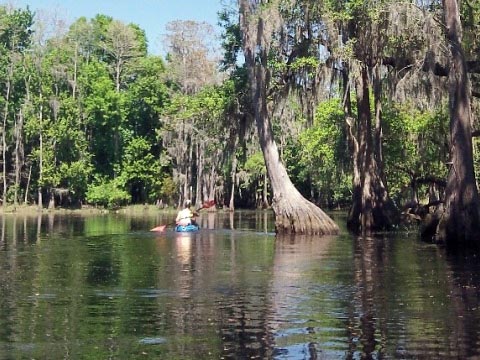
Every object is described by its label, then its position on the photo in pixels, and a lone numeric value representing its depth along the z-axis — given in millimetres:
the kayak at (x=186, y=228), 31094
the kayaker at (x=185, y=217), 31556
